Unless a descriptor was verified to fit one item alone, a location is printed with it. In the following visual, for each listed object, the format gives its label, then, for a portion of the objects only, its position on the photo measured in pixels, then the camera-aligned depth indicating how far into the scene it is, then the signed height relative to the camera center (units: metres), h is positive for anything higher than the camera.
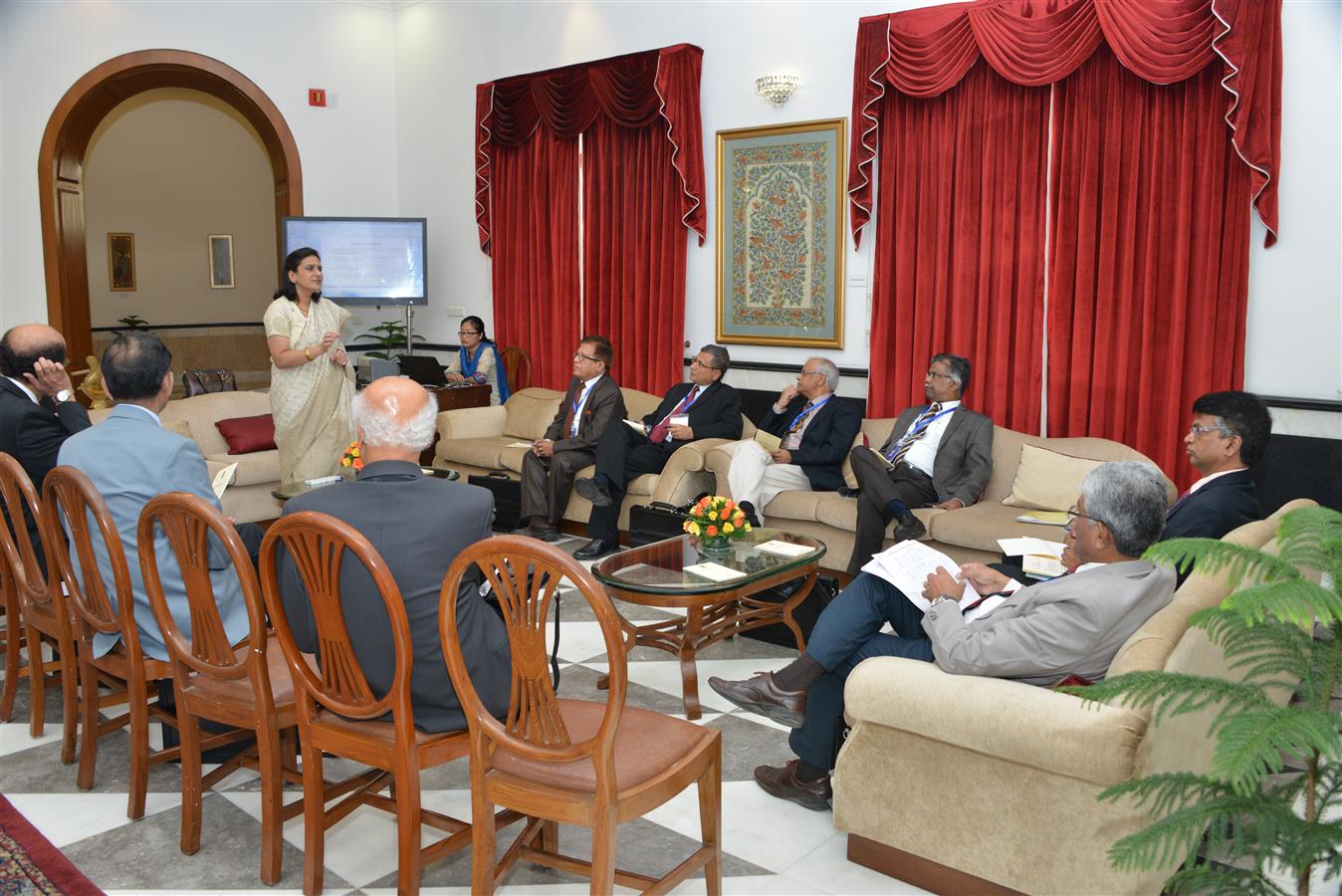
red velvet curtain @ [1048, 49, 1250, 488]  5.25 +0.29
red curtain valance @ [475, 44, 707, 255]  7.17 +1.46
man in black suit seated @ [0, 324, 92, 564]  3.84 -0.33
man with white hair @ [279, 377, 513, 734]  2.41 -0.54
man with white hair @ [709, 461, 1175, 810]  2.59 -0.71
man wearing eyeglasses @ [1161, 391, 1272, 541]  3.69 -0.50
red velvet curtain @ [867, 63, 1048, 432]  5.84 +0.39
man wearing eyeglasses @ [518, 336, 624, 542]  6.70 -0.83
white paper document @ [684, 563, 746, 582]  3.94 -0.94
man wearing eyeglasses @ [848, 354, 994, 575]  5.44 -0.76
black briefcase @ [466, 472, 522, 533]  6.88 -1.16
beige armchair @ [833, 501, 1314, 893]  2.38 -1.06
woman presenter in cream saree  6.04 -0.48
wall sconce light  6.64 +1.37
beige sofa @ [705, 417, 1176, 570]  5.16 -0.99
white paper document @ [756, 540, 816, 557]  4.27 -0.92
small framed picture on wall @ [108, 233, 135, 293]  12.89 +0.57
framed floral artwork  6.60 +0.49
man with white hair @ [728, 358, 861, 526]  5.94 -0.76
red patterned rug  2.74 -1.43
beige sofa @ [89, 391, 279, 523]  6.86 -0.91
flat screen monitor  8.71 +0.45
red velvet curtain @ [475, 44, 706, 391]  7.21 +0.90
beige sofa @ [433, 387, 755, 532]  6.23 -0.88
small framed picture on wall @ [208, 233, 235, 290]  13.68 +0.62
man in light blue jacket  3.10 -0.46
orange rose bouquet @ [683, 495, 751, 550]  4.27 -0.81
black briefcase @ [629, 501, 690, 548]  5.57 -1.07
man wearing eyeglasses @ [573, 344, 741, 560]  6.45 -0.73
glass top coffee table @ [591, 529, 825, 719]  3.87 -0.96
